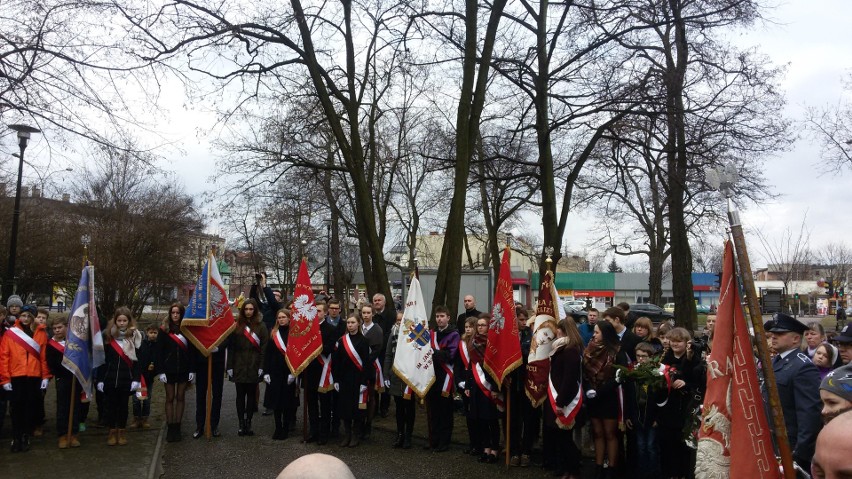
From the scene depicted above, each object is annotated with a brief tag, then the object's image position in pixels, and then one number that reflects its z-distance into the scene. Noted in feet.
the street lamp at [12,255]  48.14
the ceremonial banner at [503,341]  26.96
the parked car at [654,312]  129.94
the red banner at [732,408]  12.98
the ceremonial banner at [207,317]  32.07
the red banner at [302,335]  31.22
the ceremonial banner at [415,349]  29.91
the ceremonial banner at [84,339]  29.43
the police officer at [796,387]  14.40
